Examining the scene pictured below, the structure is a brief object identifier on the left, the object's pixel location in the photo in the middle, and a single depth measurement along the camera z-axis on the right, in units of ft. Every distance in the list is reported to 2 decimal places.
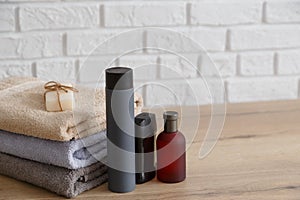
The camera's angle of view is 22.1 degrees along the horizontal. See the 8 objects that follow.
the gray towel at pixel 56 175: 4.03
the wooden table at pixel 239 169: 4.11
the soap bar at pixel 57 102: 4.23
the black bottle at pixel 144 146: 4.16
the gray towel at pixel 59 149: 4.00
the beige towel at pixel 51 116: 4.01
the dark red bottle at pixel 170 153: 4.17
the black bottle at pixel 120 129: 3.96
